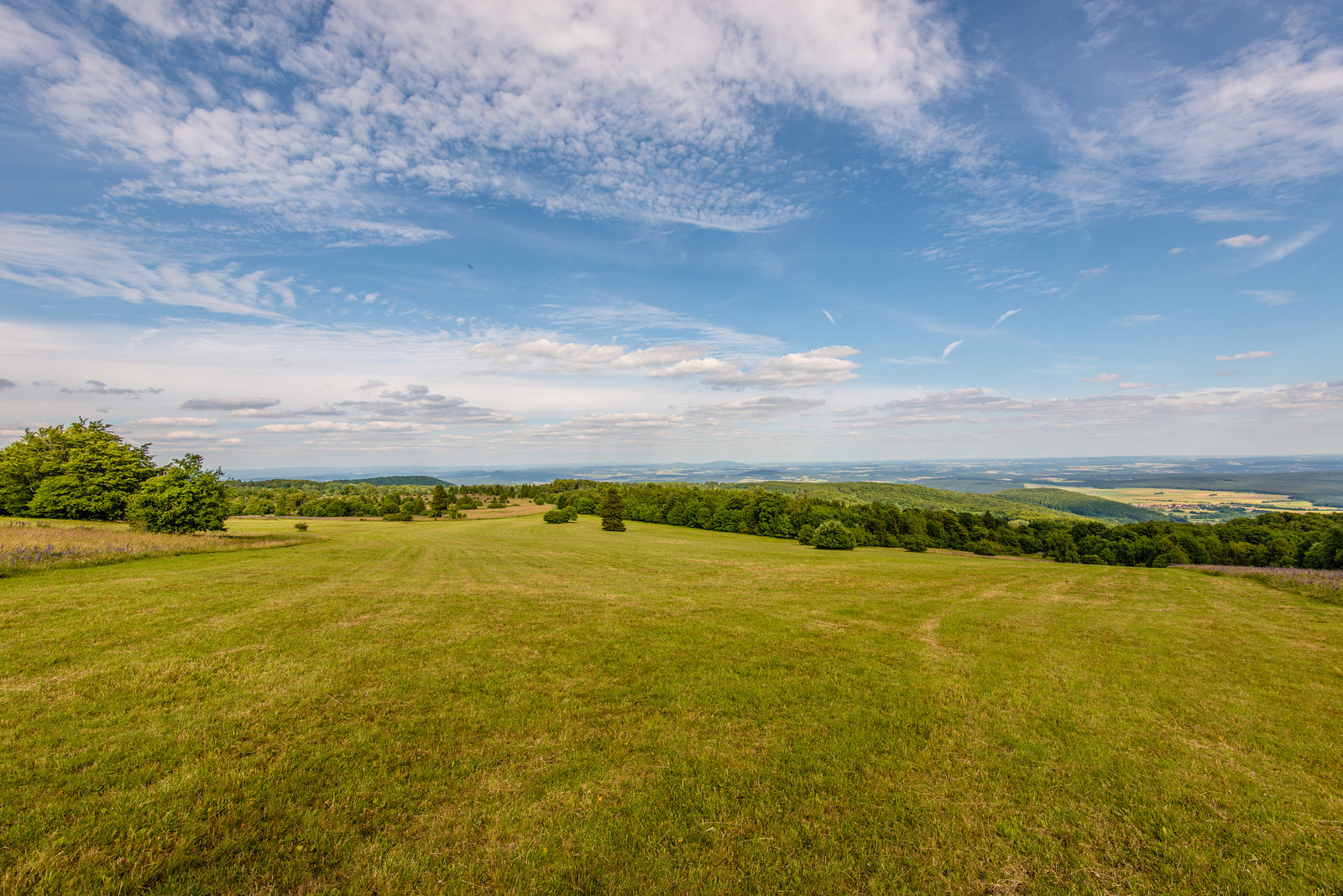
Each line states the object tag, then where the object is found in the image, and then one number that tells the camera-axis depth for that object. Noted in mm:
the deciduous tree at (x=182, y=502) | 28094
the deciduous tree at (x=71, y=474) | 33531
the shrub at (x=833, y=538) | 55031
